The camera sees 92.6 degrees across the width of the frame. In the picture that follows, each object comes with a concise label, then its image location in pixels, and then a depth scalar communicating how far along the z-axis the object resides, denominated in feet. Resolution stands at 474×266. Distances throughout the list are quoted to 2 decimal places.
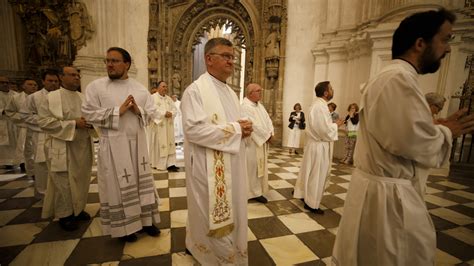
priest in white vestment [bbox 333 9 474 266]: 3.98
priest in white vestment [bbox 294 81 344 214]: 10.83
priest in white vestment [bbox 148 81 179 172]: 17.61
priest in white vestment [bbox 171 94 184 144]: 31.55
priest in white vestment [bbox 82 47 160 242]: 7.78
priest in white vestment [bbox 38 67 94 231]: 8.76
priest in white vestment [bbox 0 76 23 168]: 16.93
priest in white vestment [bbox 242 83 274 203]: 11.91
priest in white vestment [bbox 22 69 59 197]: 10.14
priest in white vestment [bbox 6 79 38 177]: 15.06
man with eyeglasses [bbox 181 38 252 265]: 6.02
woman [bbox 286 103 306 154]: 24.23
